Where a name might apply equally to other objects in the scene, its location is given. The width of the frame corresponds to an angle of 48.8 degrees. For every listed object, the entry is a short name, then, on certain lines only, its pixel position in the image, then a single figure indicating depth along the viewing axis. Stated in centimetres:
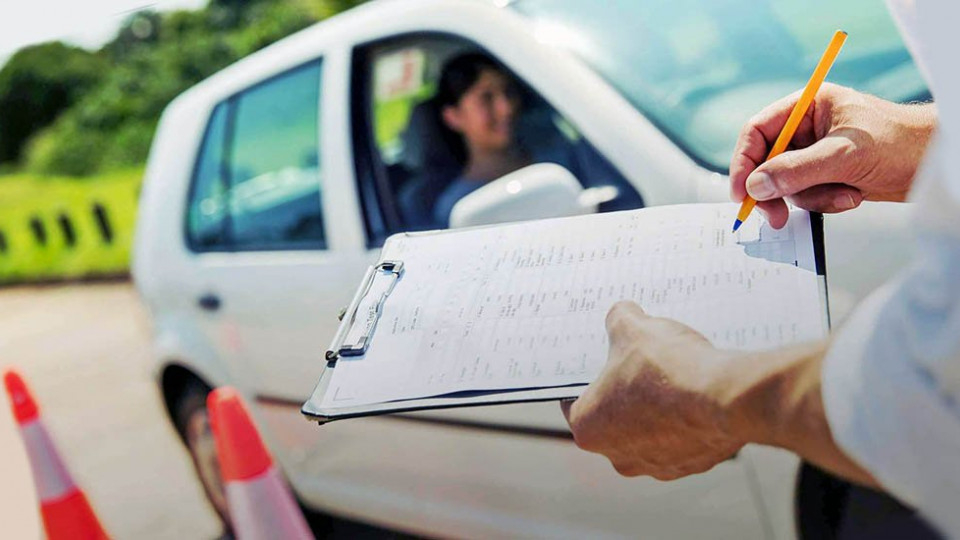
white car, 188
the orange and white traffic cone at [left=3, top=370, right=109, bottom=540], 271
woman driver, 227
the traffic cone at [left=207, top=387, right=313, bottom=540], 220
